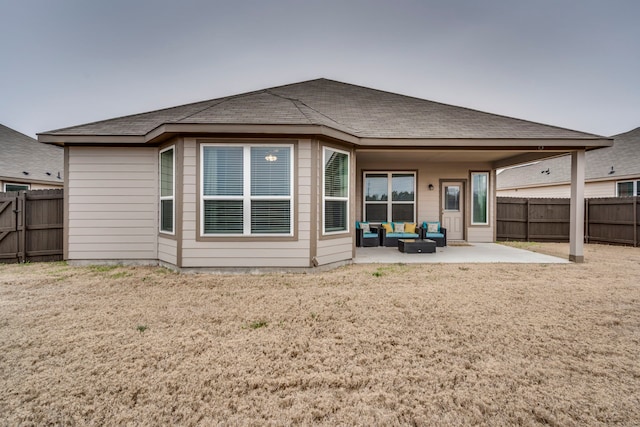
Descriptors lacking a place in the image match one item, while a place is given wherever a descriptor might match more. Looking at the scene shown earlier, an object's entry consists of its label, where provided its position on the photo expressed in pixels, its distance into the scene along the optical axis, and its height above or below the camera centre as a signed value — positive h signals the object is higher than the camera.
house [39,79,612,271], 5.45 +0.83
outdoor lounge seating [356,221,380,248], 9.02 -0.89
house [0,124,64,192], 11.00 +2.05
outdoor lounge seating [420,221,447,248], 8.84 -0.74
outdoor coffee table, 7.65 -0.97
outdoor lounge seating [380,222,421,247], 8.95 -0.67
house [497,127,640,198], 12.08 +1.92
